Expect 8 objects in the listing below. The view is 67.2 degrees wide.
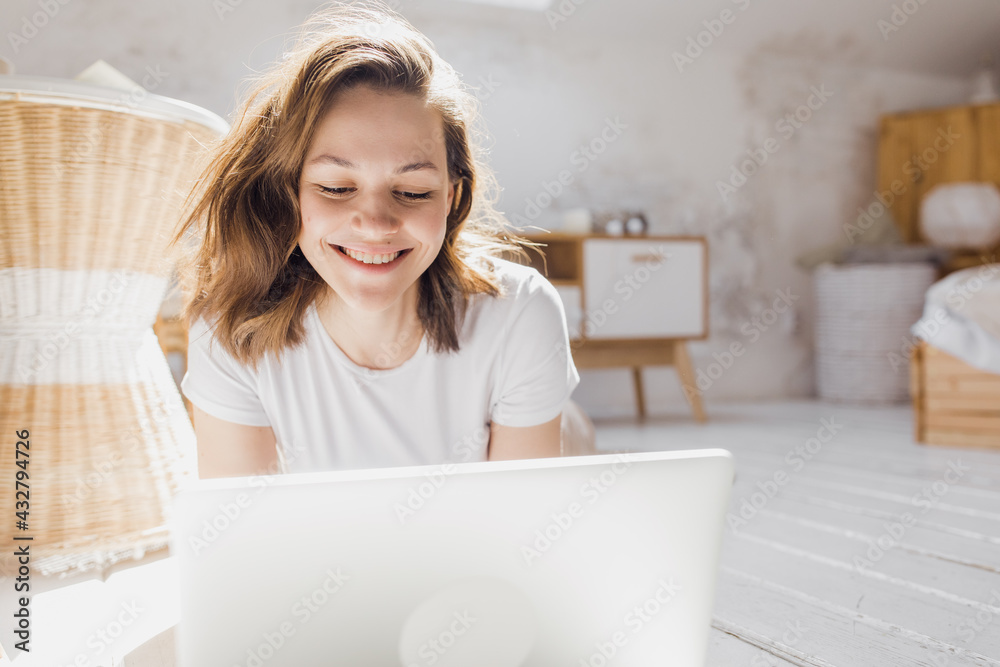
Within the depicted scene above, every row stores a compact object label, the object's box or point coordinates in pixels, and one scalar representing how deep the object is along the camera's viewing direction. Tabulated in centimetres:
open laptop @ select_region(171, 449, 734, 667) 42
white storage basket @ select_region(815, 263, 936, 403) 351
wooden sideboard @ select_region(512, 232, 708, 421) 284
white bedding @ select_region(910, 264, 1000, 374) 214
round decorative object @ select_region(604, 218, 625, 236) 304
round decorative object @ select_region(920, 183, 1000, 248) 365
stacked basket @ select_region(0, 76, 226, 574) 118
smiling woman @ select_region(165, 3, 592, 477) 81
